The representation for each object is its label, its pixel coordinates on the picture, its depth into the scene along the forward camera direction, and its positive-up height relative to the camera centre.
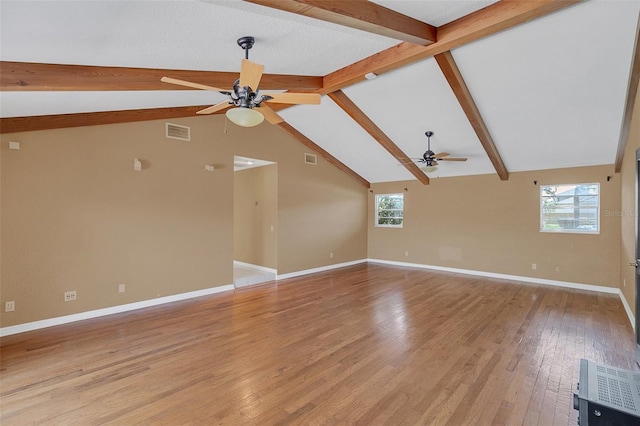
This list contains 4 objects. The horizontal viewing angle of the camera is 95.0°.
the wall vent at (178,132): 4.82 +1.34
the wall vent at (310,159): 7.07 +1.29
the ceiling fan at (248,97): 2.52 +1.09
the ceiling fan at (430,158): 5.46 +0.98
